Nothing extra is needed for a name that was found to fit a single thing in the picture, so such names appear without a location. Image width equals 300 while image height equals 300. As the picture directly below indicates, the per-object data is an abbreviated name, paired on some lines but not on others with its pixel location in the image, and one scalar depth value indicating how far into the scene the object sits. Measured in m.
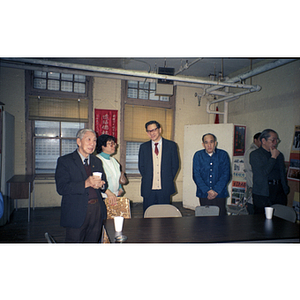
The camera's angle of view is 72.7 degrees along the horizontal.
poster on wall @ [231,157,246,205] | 4.21
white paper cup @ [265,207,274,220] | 1.94
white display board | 4.31
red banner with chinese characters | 4.30
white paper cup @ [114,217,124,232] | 1.56
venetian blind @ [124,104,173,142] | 4.46
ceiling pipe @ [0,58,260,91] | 2.47
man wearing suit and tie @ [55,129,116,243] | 1.81
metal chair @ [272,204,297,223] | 2.08
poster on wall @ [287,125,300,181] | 2.27
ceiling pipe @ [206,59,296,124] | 2.34
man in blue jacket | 2.65
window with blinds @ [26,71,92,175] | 3.29
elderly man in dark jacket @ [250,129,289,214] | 2.39
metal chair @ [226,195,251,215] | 3.70
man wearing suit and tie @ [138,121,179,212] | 2.71
